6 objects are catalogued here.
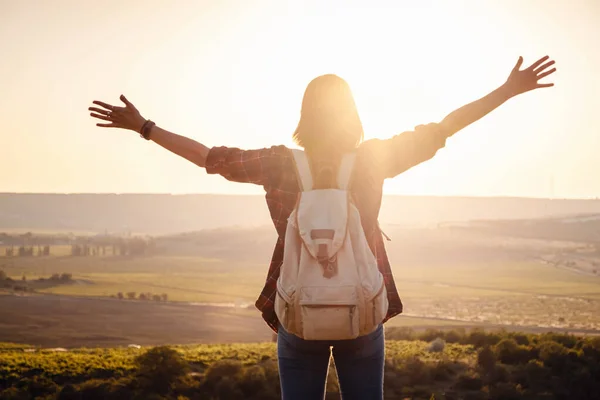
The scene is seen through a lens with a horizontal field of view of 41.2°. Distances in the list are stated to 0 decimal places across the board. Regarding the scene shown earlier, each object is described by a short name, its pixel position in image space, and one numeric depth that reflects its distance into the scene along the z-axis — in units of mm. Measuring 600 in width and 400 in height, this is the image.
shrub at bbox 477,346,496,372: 16234
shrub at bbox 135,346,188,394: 14953
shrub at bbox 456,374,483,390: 15208
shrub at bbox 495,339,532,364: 17141
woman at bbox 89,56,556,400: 3410
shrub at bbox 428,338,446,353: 18972
